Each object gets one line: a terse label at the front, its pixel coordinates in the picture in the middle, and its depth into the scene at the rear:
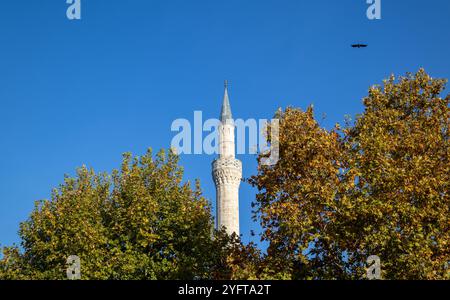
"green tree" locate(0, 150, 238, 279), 33.38
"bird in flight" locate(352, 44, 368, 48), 30.69
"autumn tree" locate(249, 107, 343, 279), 27.06
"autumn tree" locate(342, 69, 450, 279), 25.50
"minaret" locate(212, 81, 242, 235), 58.75
